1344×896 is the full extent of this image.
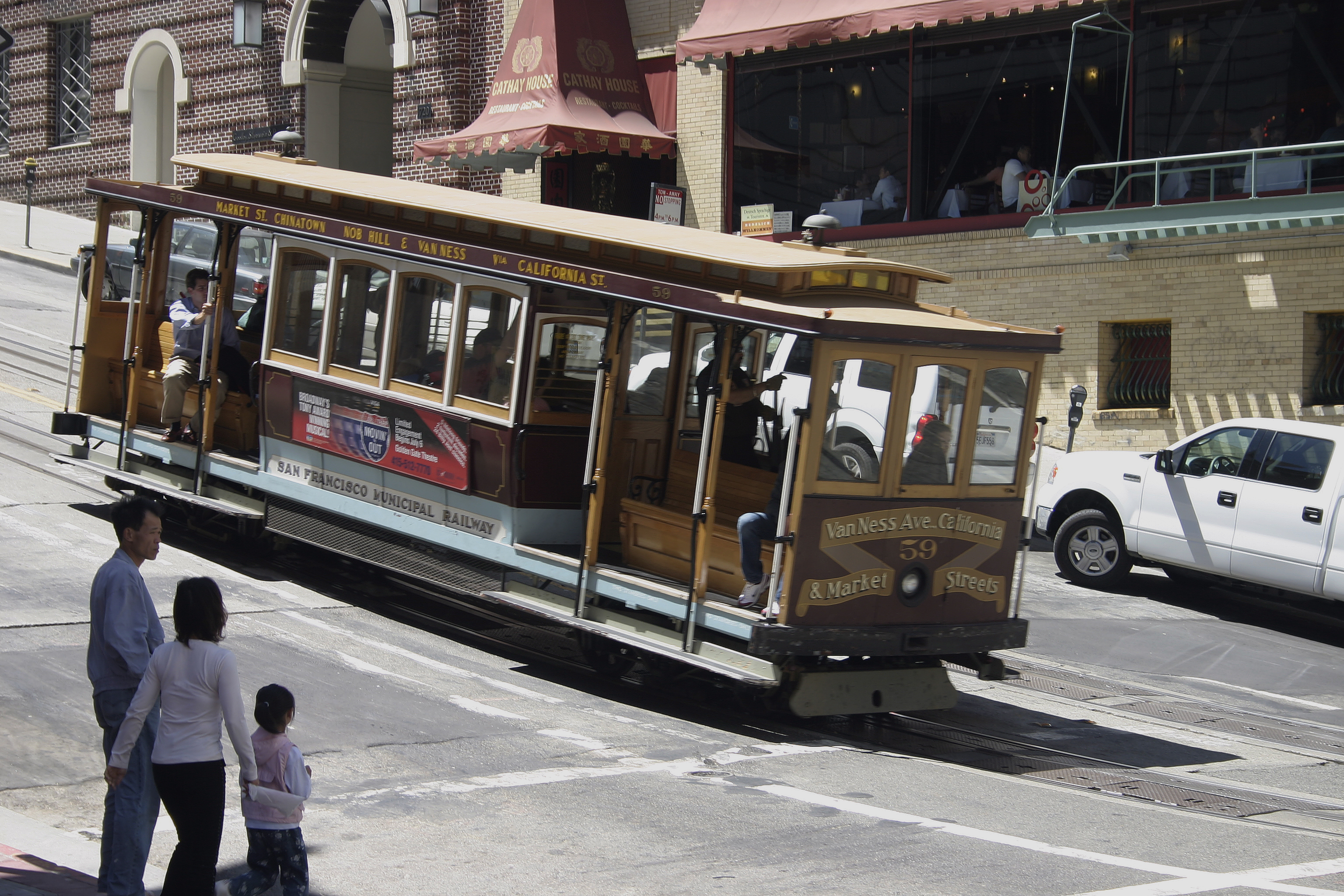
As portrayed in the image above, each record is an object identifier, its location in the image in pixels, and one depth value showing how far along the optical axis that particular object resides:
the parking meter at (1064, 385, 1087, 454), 14.76
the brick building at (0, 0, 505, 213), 25.59
